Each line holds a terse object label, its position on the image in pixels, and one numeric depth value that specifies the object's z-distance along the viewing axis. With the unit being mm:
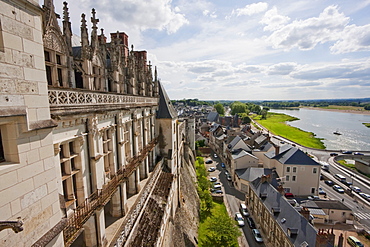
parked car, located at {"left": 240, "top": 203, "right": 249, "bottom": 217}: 29922
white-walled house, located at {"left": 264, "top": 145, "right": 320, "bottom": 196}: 34938
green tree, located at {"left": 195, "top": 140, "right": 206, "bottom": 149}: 63494
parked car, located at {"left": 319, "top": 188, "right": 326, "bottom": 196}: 36000
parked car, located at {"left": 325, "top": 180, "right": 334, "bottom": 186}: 39447
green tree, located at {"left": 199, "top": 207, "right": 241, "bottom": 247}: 22562
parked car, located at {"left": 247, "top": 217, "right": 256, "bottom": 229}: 27422
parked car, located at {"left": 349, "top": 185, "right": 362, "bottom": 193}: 36344
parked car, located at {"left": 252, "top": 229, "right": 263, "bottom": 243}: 24422
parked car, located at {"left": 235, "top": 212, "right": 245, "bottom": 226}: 27811
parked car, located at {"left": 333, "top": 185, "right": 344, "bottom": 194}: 36584
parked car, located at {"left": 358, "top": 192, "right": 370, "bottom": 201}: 34094
